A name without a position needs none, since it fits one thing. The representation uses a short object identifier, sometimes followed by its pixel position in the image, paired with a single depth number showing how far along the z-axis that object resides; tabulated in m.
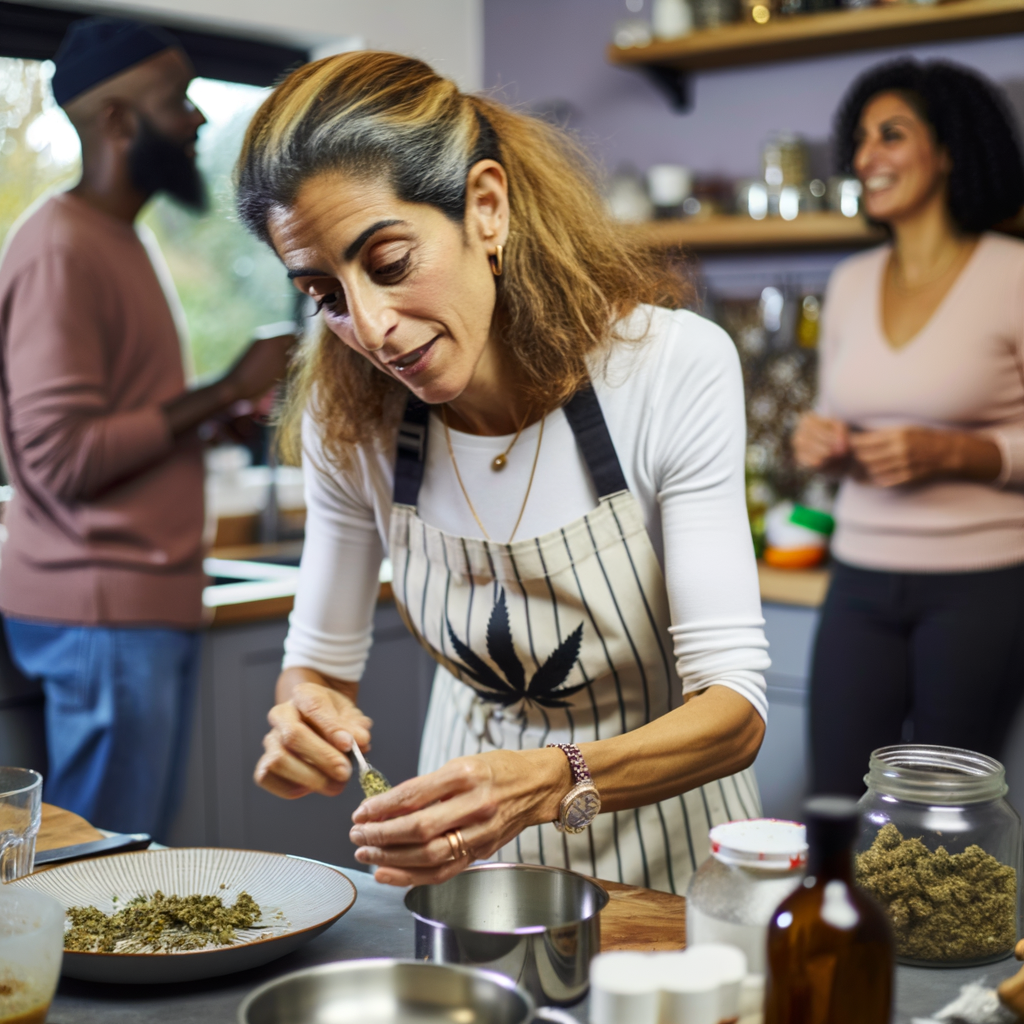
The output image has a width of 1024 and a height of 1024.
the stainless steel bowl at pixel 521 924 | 0.74
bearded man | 2.01
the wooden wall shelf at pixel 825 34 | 2.66
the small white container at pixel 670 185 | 3.21
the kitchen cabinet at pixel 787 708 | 2.72
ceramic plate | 0.84
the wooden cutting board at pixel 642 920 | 0.90
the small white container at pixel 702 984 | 0.64
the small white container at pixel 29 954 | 0.72
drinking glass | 0.98
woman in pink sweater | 2.25
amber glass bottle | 0.61
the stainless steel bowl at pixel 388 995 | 0.70
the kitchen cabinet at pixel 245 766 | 2.49
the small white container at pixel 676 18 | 3.11
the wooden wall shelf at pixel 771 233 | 2.89
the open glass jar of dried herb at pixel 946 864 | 0.86
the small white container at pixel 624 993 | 0.63
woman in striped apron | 1.04
